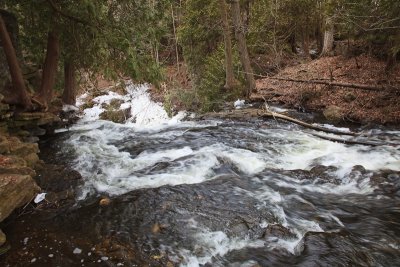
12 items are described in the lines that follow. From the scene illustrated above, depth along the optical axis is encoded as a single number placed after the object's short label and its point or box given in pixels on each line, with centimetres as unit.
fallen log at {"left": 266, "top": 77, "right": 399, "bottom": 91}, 1124
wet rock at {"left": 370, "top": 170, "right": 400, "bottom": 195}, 649
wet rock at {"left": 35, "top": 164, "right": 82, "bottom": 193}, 683
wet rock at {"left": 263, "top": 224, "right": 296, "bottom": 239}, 511
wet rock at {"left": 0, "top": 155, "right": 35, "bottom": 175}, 563
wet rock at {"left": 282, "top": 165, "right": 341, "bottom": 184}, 697
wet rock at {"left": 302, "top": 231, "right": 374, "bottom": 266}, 449
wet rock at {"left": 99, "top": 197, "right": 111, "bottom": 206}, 616
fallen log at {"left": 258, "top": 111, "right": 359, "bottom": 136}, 955
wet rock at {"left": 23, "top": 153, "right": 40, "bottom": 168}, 744
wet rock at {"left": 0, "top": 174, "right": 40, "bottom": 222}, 494
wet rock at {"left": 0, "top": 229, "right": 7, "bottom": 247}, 480
